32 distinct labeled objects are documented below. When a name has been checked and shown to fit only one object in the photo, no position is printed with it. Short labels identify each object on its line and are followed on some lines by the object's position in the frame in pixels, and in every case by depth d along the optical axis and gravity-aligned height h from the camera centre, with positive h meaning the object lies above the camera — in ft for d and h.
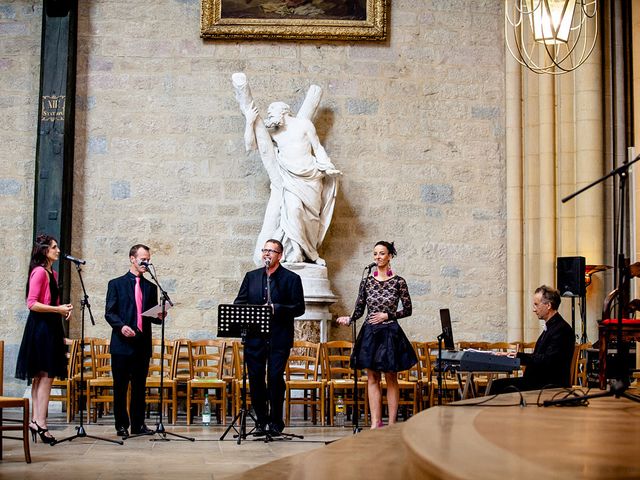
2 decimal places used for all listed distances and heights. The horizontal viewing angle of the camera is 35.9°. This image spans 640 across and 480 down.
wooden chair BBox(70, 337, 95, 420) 30.76 -2.76
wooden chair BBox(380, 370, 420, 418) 29.96 -3.17
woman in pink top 23.30 -1.12
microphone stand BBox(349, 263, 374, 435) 25.38 -2.25
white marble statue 34.01 +4.03
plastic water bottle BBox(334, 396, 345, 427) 30.45 -3.99
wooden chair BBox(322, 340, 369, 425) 29.84 -2.76
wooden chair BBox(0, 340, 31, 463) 20.02 -2.70
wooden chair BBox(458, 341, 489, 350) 32.86 -1.71
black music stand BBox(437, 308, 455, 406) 22.59 -0.90
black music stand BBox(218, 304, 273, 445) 24.04 -0.69
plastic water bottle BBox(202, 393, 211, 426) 29.63 -3.69
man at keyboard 21.20 -1.39
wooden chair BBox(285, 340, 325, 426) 29.60 -2.71
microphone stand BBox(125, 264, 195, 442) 24.71 -3.65
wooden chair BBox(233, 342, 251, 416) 30.30 -2.74
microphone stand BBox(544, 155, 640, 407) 13.35 -0.73
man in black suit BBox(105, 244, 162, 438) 25.38 -1.21
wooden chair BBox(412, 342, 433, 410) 30.99 -2.69
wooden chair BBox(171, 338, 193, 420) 31.13 -2.56
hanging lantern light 34.83 +9.17
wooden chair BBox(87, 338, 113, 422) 29.71 -2.81
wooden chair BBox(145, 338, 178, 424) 29.66 -2.80
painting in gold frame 36.25 +10.04
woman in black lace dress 25.00 -1.11
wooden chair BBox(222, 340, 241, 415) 30.94 -2.63
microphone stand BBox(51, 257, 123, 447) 24.28 -3.67
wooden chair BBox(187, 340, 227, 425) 29.91 -2.76
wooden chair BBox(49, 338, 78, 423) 30.60 -3.06
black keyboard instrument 21.31 -1.48
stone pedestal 33.65 -0.30
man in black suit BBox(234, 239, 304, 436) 25.48 -1.19
